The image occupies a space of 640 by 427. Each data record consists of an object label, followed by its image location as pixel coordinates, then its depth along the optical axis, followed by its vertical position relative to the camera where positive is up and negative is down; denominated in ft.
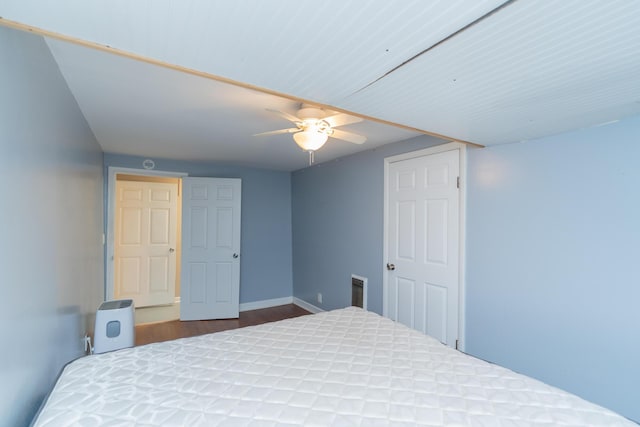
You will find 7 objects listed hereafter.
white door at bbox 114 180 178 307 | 14.96 -1.52
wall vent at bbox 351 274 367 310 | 11.23 -3.01
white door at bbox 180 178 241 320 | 13.52 -1.67
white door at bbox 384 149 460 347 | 8.30 -0.87
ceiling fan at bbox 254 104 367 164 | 6.49 +2.12
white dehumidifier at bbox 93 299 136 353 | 7.66 -3.12
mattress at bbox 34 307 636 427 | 3.30 -2.33
